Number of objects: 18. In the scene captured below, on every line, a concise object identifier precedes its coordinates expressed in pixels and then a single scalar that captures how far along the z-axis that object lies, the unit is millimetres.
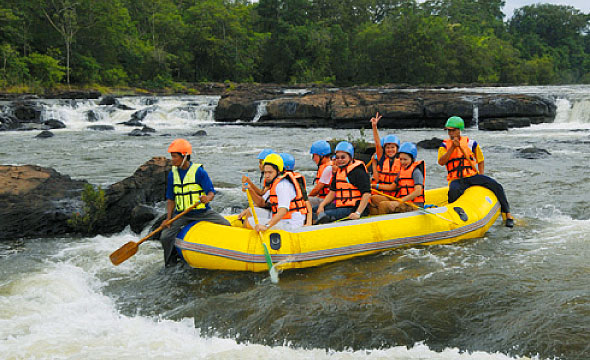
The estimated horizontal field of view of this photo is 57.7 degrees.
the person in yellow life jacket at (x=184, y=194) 5137
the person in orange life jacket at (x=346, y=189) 5668
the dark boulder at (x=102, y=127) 20688
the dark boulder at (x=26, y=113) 21797
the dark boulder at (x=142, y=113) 23531
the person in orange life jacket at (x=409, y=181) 6012
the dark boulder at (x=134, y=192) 7137
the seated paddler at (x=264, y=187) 5477
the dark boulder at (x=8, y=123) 19936
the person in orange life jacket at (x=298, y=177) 5453
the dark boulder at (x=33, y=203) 6648
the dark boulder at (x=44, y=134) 17688
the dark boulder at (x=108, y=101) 25312
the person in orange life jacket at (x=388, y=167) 6332
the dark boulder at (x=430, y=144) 14445
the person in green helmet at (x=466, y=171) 6527
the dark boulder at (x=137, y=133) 18656
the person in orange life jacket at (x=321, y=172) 6087
